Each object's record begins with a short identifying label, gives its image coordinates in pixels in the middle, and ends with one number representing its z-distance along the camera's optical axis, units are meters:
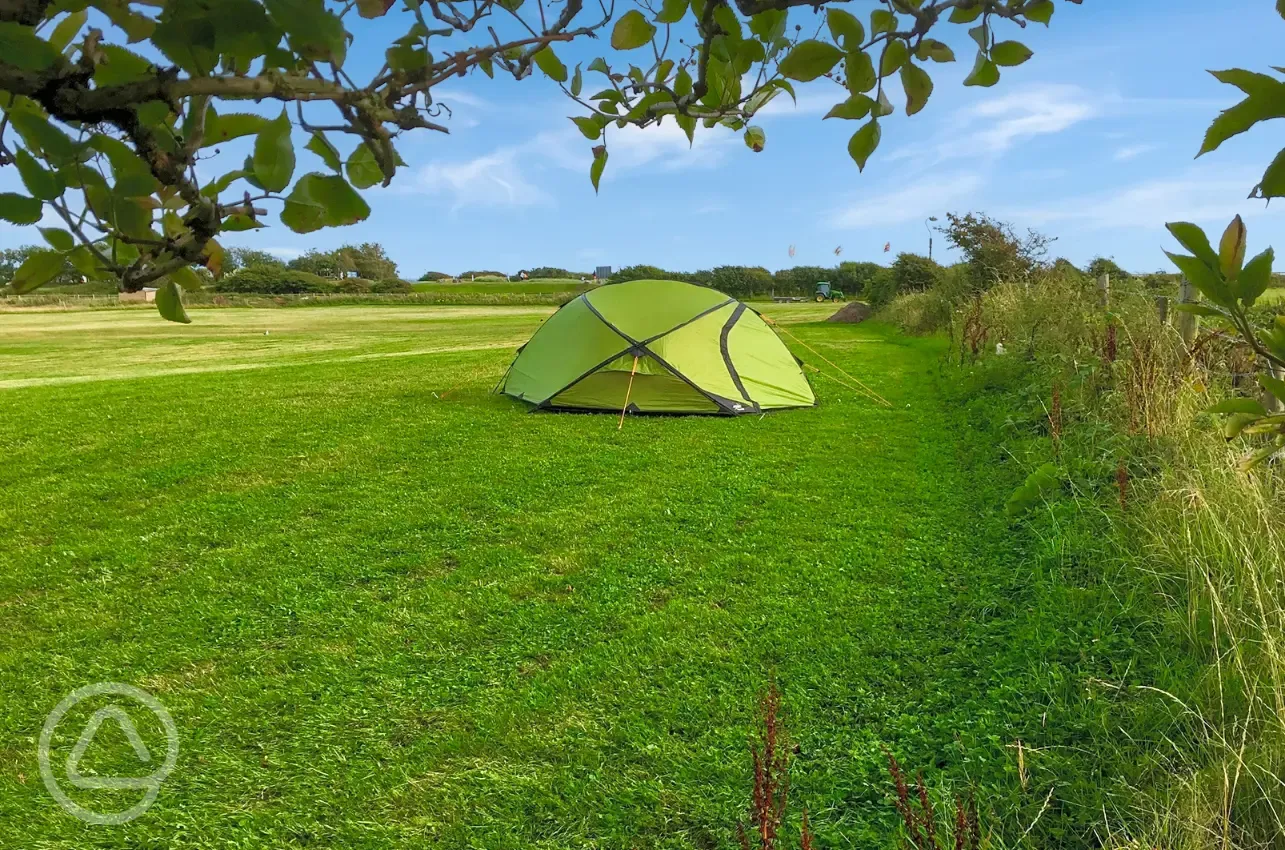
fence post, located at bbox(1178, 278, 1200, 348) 4.94
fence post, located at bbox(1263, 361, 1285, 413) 4.08
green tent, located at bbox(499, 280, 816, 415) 7.65
